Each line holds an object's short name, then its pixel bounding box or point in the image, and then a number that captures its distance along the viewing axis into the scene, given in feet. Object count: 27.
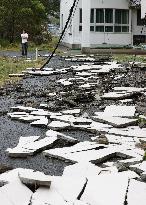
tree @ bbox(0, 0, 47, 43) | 127.65
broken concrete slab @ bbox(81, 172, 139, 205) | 16.49
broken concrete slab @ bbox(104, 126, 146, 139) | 27.56
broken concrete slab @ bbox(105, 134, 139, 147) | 25.85
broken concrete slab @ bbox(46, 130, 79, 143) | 25.96
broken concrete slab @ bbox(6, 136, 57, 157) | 23.67
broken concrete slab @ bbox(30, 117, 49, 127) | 30.90
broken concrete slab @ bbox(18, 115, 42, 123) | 32.65
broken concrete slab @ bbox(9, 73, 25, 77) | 61.87
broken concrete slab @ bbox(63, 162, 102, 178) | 19.77
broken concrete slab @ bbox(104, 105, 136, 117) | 33.38
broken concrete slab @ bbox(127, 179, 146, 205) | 16.35
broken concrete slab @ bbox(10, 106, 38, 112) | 36.22
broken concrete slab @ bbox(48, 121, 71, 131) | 29.68
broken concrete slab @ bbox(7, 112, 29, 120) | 33.46
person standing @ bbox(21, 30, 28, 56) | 95.45
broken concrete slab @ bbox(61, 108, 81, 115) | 34.63
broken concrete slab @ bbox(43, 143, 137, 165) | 22.29
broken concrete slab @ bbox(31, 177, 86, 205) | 16.08
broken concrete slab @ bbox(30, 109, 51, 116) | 34.20
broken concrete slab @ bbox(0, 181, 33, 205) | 16.10
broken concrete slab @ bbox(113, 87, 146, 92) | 45.00
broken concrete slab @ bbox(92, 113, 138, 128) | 30.19
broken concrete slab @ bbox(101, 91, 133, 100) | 41.93
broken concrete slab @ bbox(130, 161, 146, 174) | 19.85
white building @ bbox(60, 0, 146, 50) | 107.14
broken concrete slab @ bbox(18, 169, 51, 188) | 16.81
